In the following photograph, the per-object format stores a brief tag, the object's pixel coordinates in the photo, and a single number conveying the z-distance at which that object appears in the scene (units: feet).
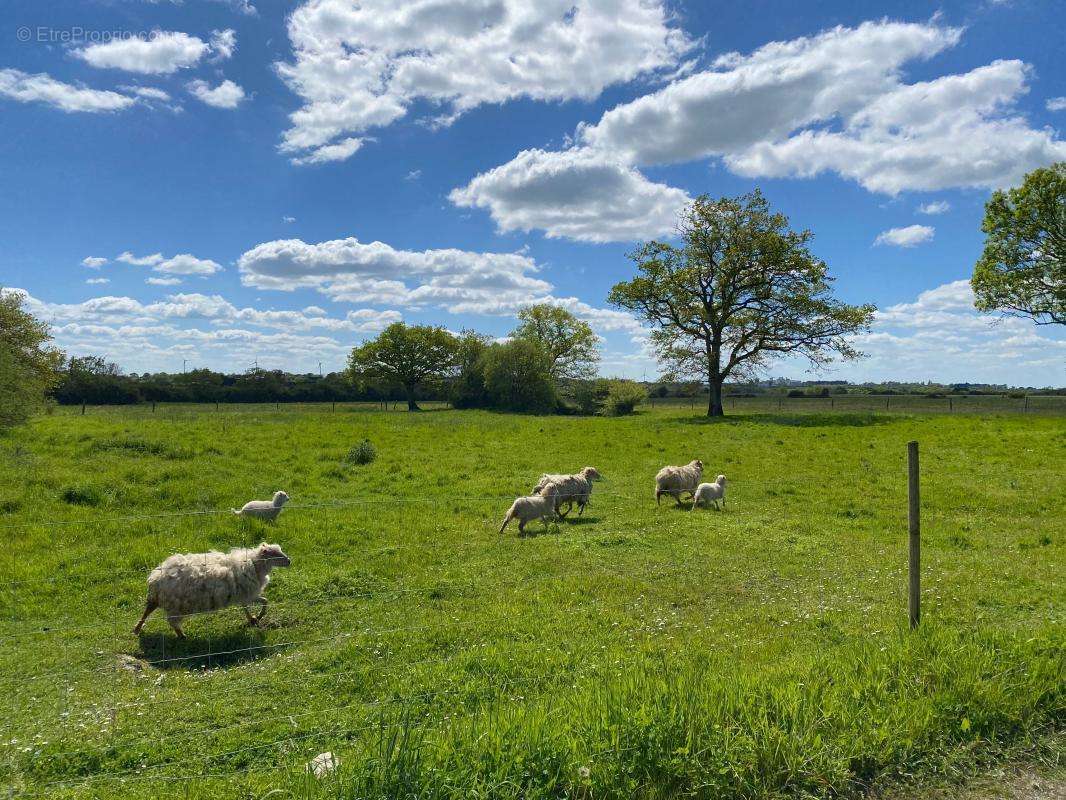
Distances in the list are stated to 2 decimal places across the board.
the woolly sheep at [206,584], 25.77
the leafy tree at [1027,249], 119.03
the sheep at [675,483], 54.08
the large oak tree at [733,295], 143.33
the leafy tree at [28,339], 143.64
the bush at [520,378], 210.79
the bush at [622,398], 200.34
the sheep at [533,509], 44.14
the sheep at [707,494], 52.37
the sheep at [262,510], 44.16
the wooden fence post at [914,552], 20.83
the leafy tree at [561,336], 267.59
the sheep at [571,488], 50.24
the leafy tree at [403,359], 255.09
